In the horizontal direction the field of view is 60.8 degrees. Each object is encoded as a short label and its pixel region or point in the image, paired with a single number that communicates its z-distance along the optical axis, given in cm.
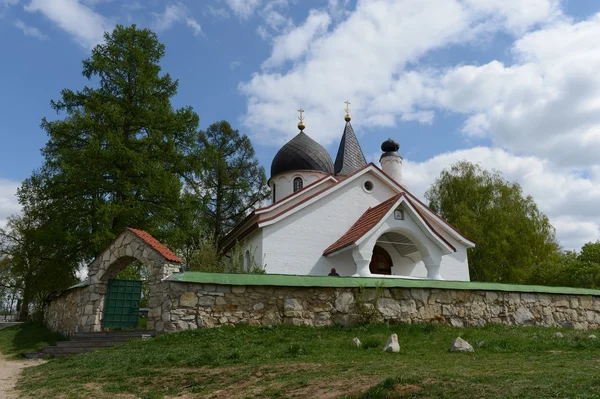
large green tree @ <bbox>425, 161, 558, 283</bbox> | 2633
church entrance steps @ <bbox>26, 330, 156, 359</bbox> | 1048
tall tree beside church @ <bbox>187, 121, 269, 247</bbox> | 3312
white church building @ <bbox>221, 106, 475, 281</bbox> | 1655
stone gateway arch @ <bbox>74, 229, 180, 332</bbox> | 1078
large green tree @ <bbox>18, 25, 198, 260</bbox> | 1797
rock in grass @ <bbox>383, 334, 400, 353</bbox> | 793
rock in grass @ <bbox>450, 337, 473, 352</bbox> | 783
